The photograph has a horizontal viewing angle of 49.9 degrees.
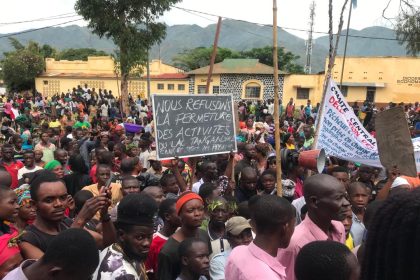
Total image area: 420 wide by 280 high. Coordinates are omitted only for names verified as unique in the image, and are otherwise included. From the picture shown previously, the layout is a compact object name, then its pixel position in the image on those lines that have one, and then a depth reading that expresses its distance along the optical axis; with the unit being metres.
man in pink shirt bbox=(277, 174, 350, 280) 2.92
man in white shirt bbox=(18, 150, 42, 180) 6.58
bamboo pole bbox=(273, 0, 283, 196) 4.75
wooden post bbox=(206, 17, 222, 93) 6.18
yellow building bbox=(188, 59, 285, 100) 35.84
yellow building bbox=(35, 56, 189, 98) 39.50
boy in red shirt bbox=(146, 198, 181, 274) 3.60
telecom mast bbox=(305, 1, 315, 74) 53.74
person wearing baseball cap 3.48
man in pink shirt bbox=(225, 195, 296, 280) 2.43
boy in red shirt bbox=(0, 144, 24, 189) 6.66
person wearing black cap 2.47
